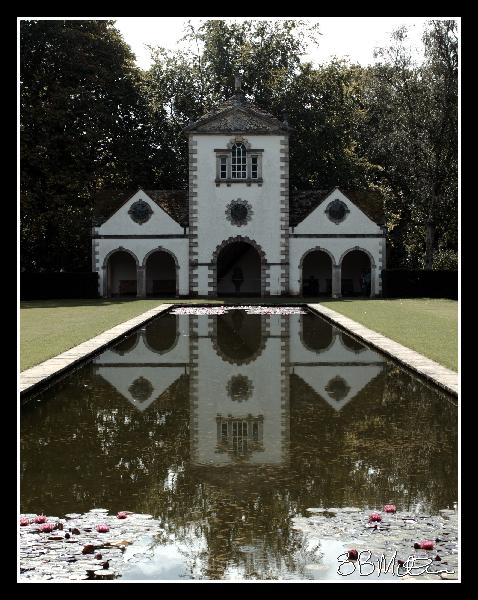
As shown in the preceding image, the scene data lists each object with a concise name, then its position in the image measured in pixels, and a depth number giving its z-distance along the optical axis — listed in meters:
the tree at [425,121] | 43.25
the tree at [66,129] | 44.12
